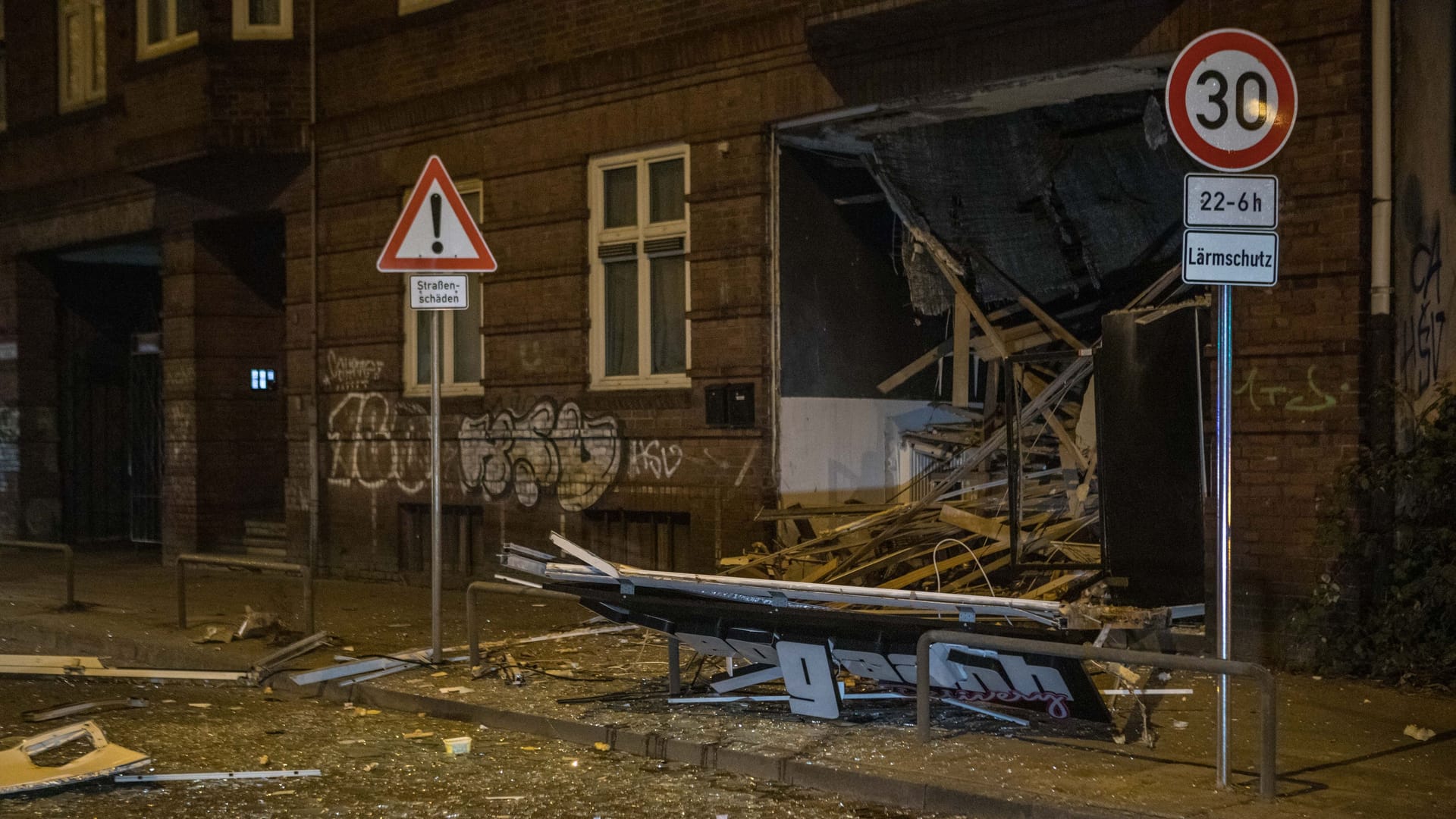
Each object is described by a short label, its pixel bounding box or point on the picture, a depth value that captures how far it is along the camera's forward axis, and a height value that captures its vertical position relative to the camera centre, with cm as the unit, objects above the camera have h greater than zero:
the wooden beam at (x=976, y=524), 1096 -78
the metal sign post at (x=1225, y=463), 675 -21
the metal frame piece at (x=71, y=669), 1050 -175
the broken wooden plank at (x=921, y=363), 1360 +49
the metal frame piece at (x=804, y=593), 740 -92
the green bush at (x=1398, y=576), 893 -97
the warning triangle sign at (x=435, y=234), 987 +121
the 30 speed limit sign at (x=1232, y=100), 674 +141
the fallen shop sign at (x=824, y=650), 731 -118
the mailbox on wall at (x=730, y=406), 1267 +11
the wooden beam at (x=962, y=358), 1305 +52
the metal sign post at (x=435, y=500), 991 -52
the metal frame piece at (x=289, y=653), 1028 -162
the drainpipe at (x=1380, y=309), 927 +65
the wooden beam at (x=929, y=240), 1295 +151
